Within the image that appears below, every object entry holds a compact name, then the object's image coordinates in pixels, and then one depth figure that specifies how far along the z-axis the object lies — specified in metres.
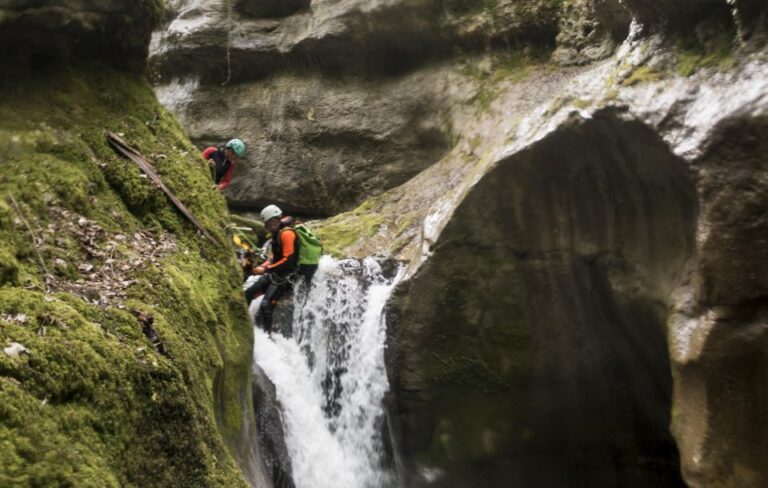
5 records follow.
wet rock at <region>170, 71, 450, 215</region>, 15.55
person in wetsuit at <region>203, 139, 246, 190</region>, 10.70
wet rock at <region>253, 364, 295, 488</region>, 8.16
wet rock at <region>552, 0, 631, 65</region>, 12.35
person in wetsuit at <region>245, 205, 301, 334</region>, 10.47
